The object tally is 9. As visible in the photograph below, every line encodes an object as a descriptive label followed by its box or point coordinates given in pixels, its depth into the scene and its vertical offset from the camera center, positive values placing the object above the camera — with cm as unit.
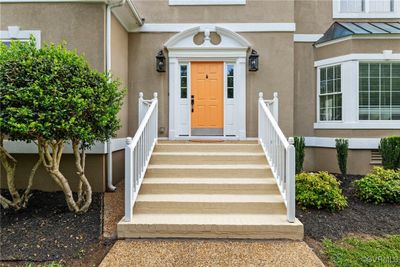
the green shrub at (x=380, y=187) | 491 -106
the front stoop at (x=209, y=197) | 367 -106
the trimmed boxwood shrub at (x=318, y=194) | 450 -108
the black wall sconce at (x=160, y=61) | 691 +176
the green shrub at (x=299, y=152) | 654 -54
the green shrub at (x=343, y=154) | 650 -58
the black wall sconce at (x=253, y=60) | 687 +177
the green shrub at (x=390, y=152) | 603 -49
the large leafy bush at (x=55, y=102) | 367 +39
